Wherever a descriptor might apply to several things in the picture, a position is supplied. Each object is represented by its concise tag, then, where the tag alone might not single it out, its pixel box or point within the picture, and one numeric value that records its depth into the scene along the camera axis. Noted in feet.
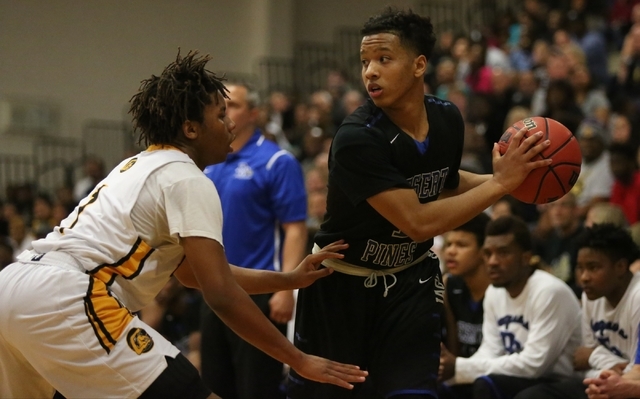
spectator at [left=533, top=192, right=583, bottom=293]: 27.17
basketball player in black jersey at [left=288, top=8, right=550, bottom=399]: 13.58
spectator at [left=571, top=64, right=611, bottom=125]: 37.06
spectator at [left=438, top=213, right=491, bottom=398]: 21.61
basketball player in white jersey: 11.85
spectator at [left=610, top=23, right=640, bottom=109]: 36.81
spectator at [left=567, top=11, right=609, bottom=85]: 41.52
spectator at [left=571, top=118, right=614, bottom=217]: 31.22
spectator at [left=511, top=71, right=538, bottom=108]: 39.81
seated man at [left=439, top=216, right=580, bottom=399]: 19.62
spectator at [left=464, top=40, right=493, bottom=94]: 45.16
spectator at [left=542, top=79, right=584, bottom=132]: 36.09
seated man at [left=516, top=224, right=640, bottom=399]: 18.57
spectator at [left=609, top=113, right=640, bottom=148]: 32.60
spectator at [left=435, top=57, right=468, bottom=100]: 45.42
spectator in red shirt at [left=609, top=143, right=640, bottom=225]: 30.07
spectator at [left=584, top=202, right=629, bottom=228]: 24.08
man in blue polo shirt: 19.60
